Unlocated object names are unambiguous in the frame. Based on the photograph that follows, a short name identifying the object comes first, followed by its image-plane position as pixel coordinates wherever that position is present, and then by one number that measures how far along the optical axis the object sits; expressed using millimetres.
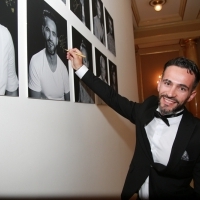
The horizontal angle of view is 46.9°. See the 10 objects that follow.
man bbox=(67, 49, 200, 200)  1286
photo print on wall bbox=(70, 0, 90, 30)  1331
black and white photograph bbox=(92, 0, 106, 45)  1669
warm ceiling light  4605
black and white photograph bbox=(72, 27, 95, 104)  1292
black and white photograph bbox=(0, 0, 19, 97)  732
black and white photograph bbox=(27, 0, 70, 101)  902
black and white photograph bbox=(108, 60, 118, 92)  1950
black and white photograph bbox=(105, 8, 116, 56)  1991
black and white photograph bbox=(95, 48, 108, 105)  1635
